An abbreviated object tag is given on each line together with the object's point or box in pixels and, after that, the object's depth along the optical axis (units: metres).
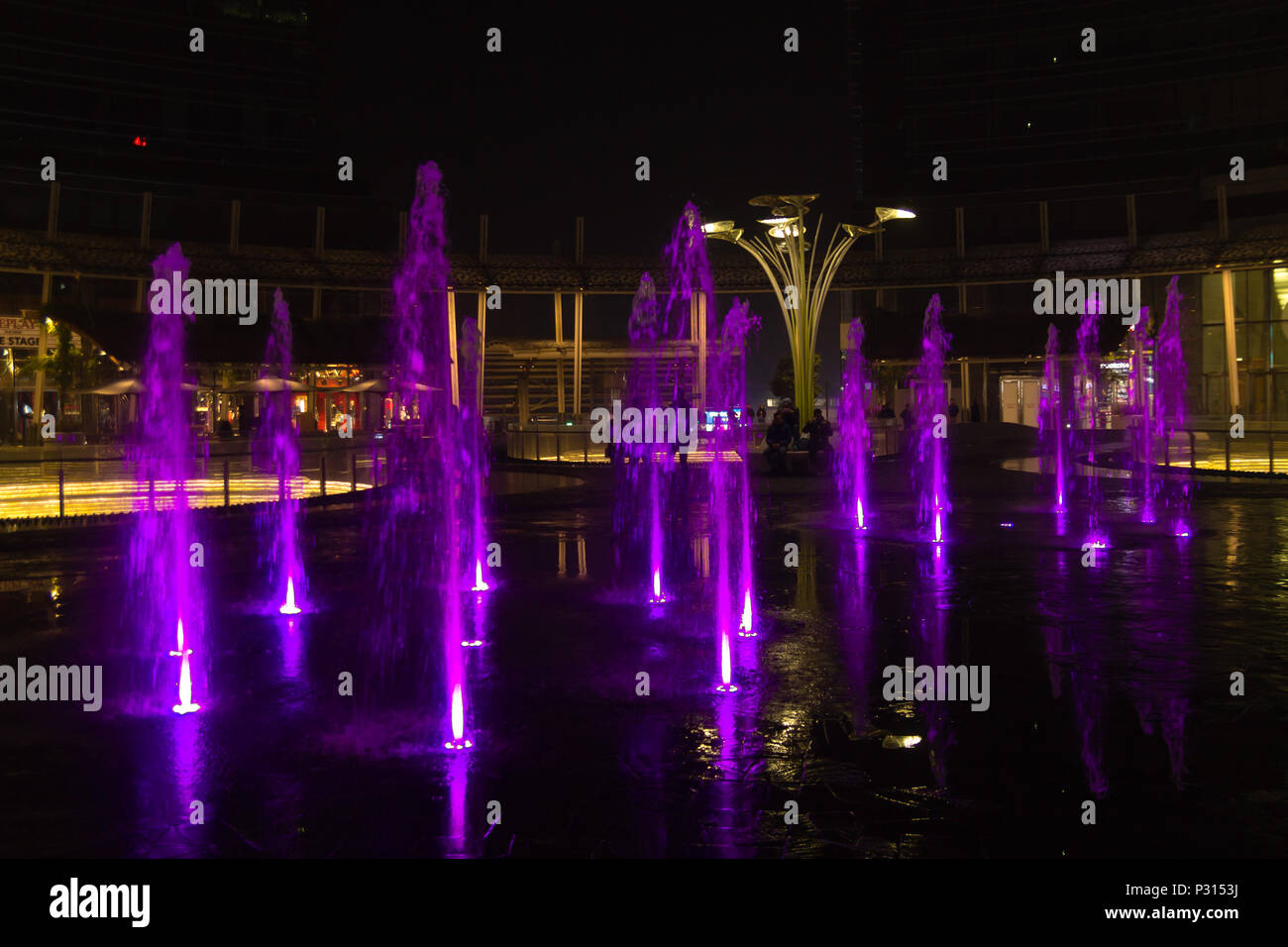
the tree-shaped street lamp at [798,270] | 28.91
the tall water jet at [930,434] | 16.11
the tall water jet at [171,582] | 7.21
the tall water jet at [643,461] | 14.21
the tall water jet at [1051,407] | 37.75
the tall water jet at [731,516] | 7.85
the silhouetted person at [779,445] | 23.61
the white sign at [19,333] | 42.97
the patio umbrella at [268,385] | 33.41
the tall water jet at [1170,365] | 49.38
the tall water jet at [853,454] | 16.77
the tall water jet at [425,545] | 6.01
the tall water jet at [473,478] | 10.78
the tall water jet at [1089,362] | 45.88
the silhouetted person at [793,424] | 23.61
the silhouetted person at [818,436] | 24.16
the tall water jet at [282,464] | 10.56
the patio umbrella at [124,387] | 29.16
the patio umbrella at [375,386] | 34.94
